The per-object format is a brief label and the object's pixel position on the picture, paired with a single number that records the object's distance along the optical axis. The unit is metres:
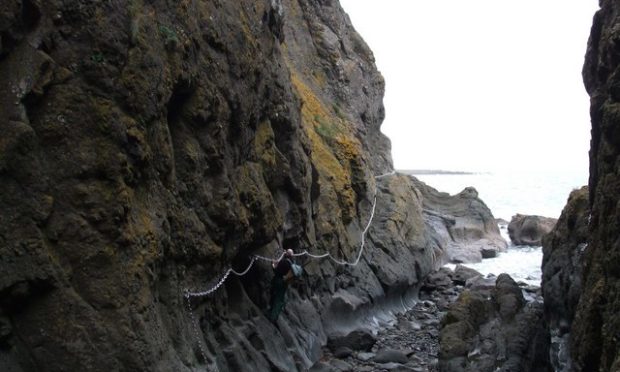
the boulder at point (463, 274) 28.89
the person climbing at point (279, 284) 14.05
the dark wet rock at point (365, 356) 16.30
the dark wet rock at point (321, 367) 14.48
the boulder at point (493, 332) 14.34
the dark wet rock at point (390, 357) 16.14
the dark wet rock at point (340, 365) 15.01
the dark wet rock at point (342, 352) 16.27
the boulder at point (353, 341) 16.77
